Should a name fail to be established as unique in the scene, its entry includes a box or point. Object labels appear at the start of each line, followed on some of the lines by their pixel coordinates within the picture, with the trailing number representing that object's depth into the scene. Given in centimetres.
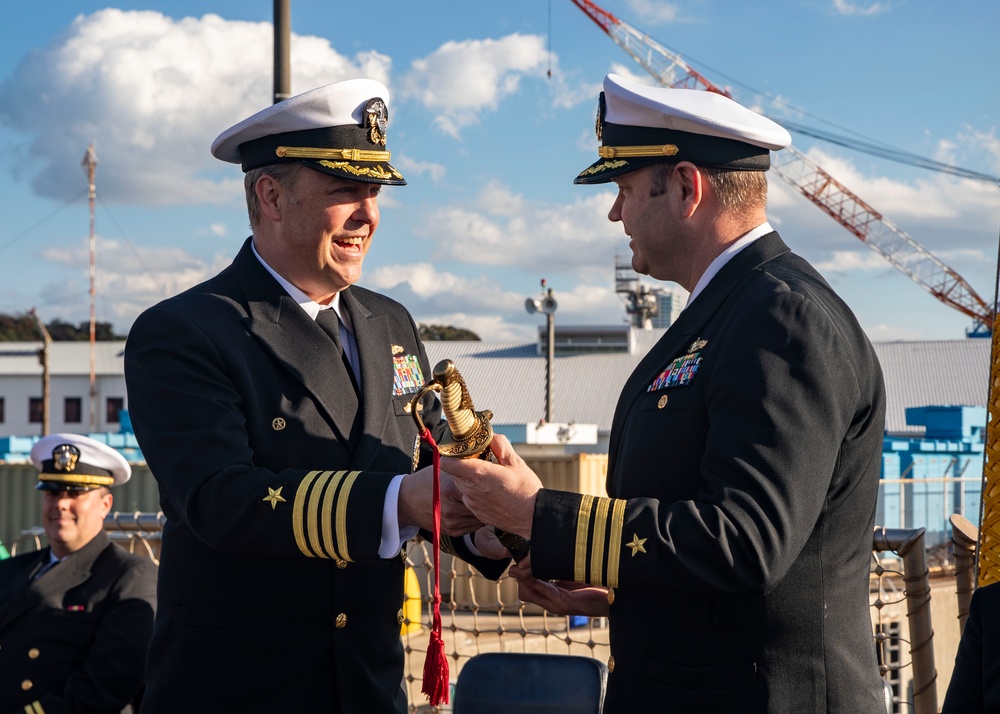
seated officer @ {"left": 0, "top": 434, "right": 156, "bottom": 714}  443
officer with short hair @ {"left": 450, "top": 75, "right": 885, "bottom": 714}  212
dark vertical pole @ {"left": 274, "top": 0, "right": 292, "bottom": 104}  704
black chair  302
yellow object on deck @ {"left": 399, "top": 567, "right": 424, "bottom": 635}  1251
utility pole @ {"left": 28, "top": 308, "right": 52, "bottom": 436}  3969
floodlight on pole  2933
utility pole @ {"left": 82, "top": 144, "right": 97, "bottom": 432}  4216
